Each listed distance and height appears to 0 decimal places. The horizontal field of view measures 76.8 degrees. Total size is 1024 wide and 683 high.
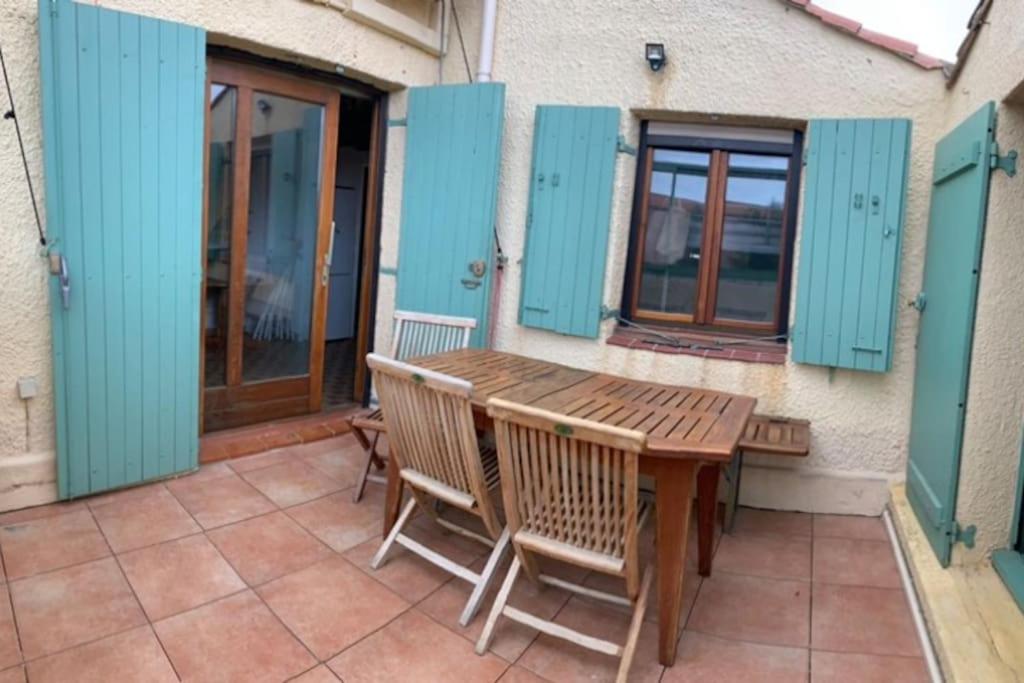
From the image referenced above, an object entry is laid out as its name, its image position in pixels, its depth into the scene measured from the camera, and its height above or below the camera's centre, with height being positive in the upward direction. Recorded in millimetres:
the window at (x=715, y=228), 3674 +426
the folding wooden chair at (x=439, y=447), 2266 -612
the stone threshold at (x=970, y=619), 1979 -1016
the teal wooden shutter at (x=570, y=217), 3654 +427
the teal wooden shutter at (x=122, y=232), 2787 +136
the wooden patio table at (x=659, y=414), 2051 -436
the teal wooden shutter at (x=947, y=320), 2471 -15
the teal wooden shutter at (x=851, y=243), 3197 +341
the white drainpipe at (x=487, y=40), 3986 +1516
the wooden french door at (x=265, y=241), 3713 +181
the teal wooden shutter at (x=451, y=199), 3875 +518
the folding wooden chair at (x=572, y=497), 1930 -656
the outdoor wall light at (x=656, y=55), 3506 +1311
